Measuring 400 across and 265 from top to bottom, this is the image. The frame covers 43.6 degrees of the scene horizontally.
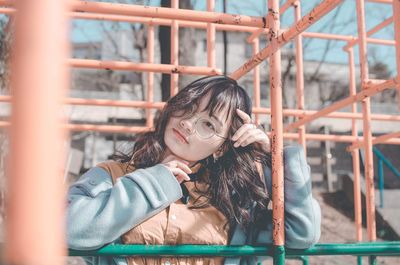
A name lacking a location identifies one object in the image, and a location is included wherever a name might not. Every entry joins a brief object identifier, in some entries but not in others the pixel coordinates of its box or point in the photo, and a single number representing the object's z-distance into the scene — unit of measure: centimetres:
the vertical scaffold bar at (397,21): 164
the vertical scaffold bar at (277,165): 112
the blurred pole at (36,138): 29
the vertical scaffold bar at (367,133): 209
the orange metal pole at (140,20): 256
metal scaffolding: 29
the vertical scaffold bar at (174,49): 234
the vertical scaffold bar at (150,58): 281
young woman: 113
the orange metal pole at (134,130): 256
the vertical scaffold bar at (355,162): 265
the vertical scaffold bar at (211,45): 230
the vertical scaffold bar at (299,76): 269
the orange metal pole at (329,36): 318
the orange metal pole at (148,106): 242
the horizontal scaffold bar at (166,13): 114
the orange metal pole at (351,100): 167
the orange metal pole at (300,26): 114
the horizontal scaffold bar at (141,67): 172
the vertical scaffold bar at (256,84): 288
